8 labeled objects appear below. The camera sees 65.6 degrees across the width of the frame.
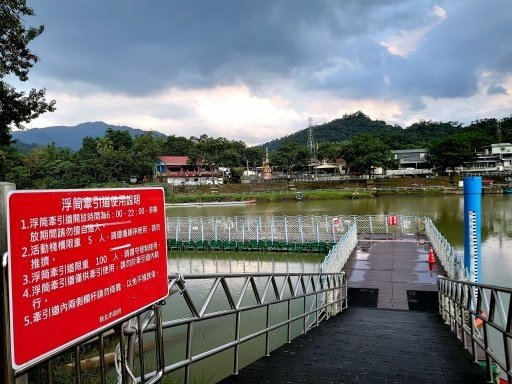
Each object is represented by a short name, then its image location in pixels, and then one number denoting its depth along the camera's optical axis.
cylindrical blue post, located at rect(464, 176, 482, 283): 10.88
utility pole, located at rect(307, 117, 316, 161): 74.66
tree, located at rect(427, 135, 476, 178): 60.04
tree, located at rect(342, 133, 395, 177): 57.78
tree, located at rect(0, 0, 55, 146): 10.23
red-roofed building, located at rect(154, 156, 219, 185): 65.69
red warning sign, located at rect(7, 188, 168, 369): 1.59
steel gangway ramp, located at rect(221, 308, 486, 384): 3.97
